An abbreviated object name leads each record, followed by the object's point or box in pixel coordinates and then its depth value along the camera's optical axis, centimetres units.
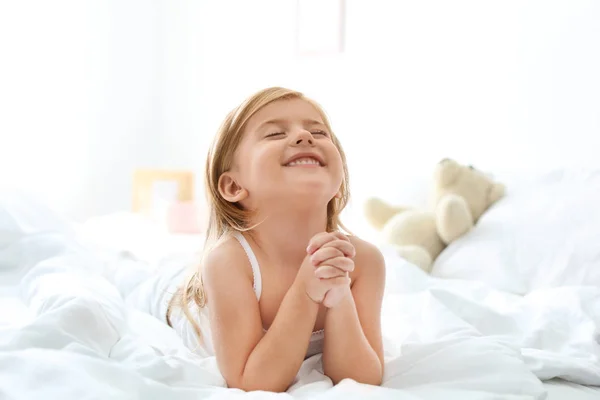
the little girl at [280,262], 92
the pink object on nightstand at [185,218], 285
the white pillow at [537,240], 163
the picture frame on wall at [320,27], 288
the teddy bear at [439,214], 188
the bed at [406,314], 82
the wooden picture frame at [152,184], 339
